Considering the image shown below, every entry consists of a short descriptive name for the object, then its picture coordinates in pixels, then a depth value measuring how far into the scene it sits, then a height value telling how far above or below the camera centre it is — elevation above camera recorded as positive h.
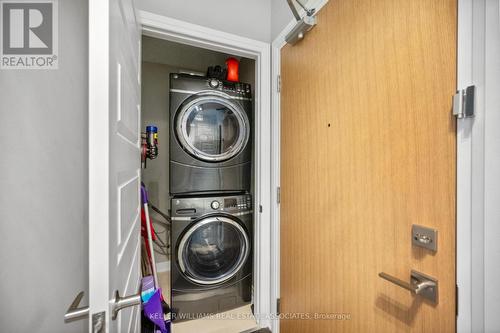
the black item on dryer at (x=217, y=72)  1.88 +0.89
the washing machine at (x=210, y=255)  1.54 -0.76
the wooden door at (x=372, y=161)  0.58 +0.01
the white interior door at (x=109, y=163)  0.43 +0.00
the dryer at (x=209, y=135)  1.58 +0.25
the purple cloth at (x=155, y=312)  1.14 -0.87
